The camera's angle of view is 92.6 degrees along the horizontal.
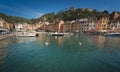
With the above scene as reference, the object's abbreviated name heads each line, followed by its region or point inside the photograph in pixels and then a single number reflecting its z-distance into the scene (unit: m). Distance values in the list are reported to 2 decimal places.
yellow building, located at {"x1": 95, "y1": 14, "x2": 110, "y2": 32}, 46.21
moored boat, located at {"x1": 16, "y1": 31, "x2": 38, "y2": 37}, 32.64
